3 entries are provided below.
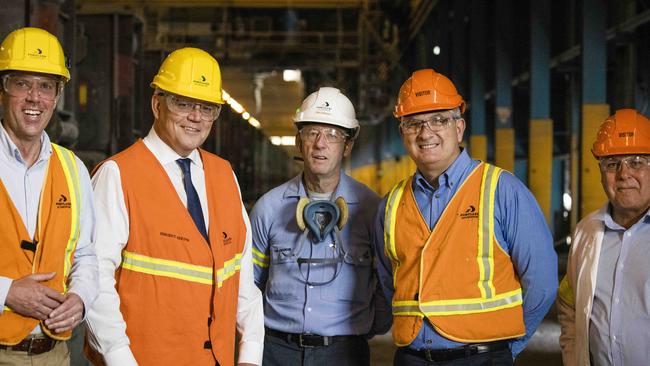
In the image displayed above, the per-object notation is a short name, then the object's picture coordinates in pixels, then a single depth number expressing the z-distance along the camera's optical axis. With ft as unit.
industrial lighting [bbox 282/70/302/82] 78.49
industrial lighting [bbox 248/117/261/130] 73.89
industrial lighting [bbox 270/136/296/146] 139.33
